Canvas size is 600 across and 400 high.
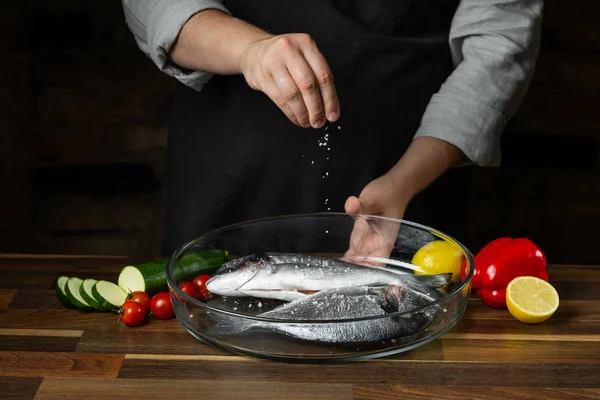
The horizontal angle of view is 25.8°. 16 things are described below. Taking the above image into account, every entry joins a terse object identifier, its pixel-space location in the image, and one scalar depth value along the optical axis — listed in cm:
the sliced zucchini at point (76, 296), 156
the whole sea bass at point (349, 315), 140
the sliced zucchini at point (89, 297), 156
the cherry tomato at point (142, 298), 155
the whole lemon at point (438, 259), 157
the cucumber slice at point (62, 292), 157
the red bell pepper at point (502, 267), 158
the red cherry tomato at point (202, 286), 154
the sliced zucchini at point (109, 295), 156
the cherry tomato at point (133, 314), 152
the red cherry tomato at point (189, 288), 154
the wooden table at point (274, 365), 139
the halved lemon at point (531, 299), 153
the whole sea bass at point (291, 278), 149
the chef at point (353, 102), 184
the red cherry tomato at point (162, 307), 154
